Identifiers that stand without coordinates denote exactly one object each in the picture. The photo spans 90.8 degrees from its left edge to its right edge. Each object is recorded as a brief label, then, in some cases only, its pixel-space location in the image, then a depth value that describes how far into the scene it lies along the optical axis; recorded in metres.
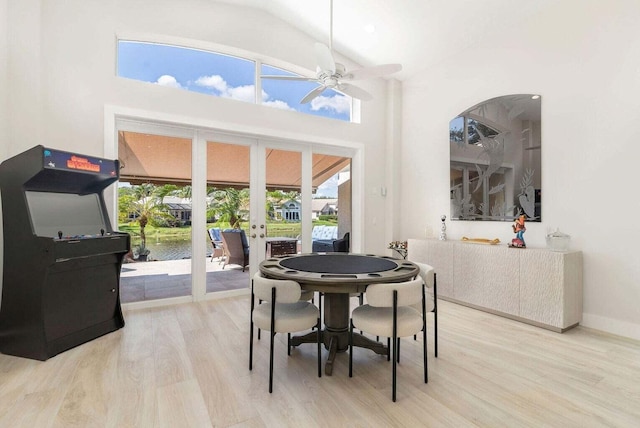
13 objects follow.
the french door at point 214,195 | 4.17
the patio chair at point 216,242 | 4.65
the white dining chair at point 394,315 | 2.17
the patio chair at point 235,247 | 4.87
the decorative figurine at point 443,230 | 4.87
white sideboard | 3.35
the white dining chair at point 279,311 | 2.28
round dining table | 2.30
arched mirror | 3.97
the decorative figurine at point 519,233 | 3.85
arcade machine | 2.66
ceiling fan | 2.89
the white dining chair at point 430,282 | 2.73
